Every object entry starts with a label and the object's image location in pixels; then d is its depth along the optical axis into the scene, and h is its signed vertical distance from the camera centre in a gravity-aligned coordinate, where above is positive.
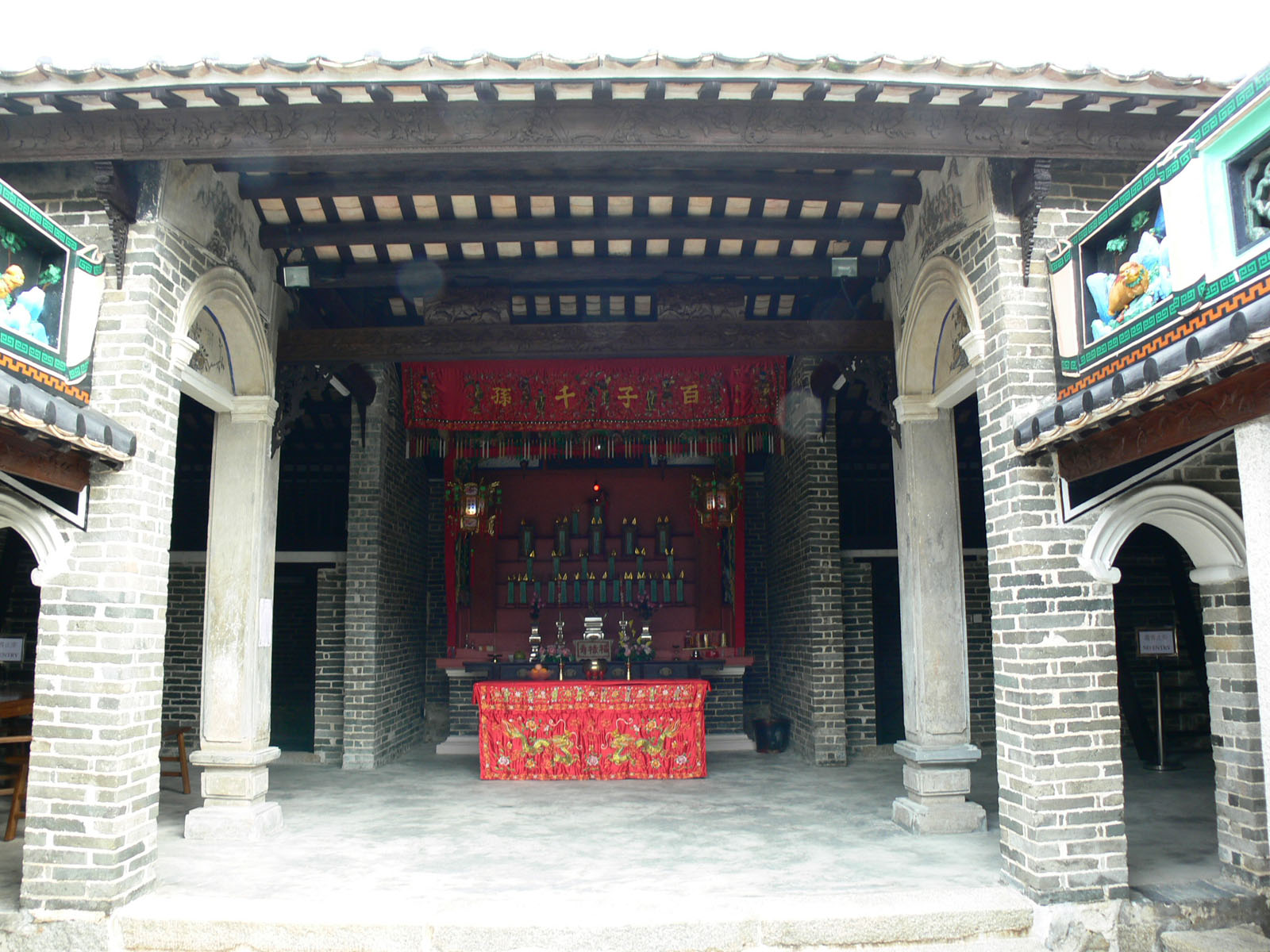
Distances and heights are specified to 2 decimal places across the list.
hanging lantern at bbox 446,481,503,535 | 10.86 +1.14
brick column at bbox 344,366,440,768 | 9.40 +0.13
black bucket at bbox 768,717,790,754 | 10.53 -1.46
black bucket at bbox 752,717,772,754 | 10.54 -1.49
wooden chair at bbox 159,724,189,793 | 8.04 -1.28
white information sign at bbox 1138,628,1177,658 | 10.16 -0.48
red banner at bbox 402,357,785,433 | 8.86 +1.96
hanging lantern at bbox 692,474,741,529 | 10.97 +1.18
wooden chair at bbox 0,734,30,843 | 6.34 -1.15
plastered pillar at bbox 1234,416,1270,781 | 3.48 +0.26
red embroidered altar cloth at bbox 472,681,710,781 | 8.88 -1.14
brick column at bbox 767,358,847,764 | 9.52 +0.07
